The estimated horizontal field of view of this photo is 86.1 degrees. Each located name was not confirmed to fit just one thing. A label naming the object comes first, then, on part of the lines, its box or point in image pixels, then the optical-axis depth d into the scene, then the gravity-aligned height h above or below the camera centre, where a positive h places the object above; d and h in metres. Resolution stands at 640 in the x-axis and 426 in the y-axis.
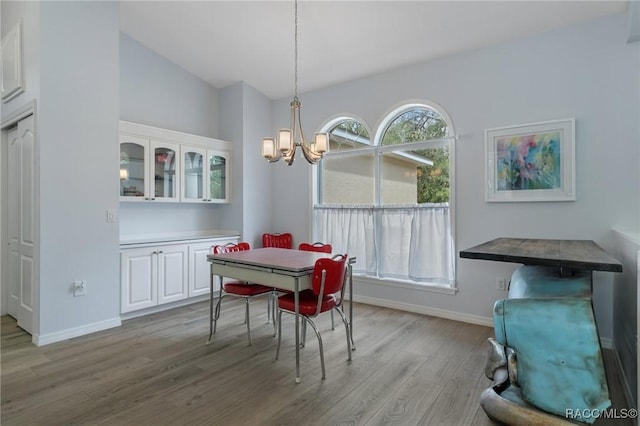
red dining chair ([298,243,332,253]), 3.57 -0.38
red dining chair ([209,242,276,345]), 3.12 -0.72
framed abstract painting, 3.11 +0.47
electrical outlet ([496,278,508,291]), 3.41 -0.73
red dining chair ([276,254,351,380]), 2.46 -0.61
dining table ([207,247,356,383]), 2.48 -0.44
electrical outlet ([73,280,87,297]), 3.23 -0.72
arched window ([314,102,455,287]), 3.85 +0.20
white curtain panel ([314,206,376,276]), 4.37 -0.27
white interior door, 3.23 -0.08
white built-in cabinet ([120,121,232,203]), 3.95 +0.58
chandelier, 2.83 +0.56
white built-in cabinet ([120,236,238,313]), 3.69 -0.70
